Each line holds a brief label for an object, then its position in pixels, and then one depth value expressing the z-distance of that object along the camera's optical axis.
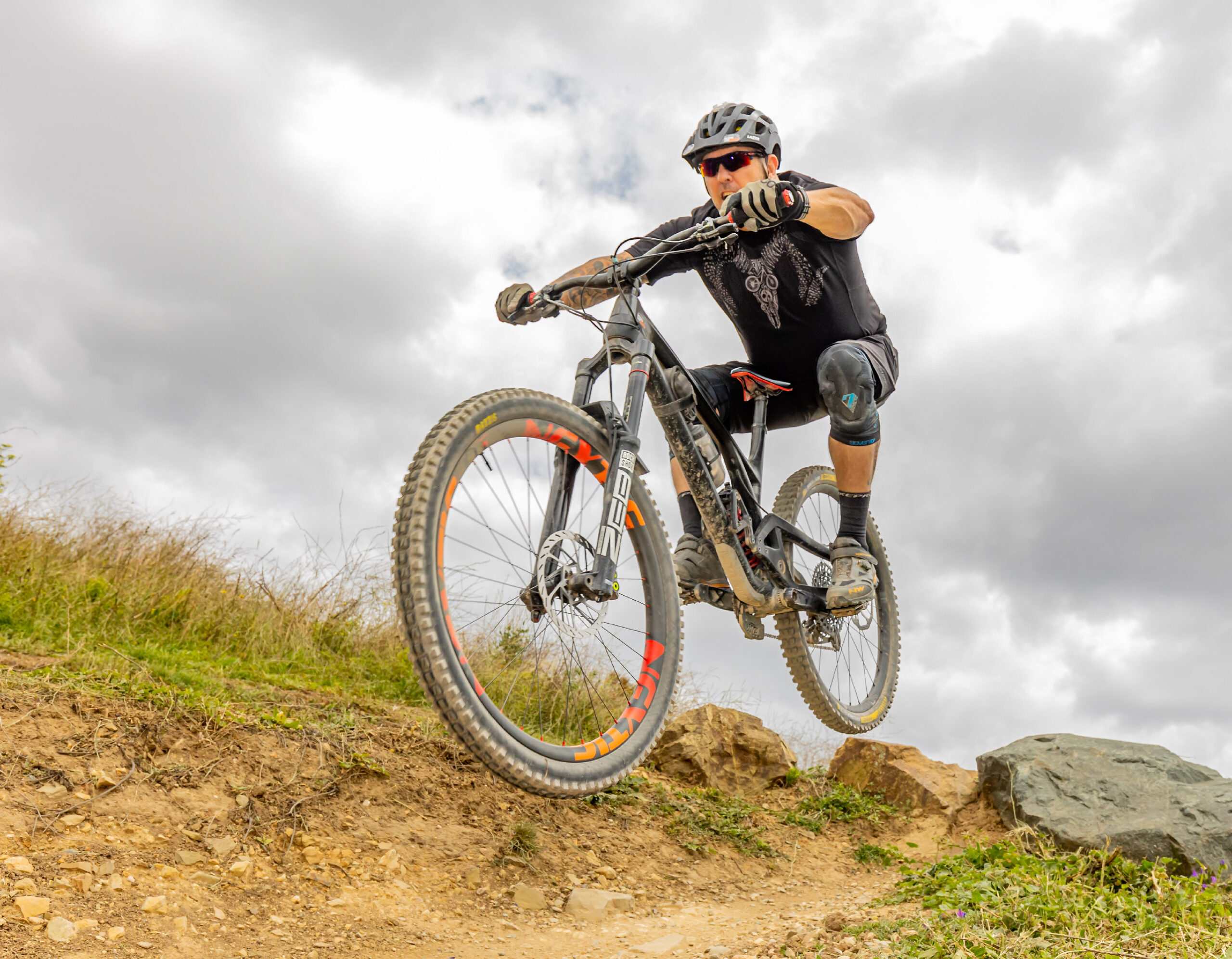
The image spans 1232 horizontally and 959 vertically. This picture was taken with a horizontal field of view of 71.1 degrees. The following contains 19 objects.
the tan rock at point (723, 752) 5.53
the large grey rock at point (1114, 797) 4.03
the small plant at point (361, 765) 3.97
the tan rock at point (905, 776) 5.68
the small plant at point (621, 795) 4.66
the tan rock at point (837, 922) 3.13
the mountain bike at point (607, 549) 2.73
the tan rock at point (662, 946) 3.18
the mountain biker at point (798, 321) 4.33
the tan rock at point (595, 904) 3.62
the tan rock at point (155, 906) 2.92
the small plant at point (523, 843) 3.92
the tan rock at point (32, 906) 2.73
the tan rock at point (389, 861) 3.55
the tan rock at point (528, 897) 3.62
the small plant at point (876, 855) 5.07
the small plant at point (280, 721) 4.18
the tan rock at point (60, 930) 2.68
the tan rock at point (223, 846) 3.31
